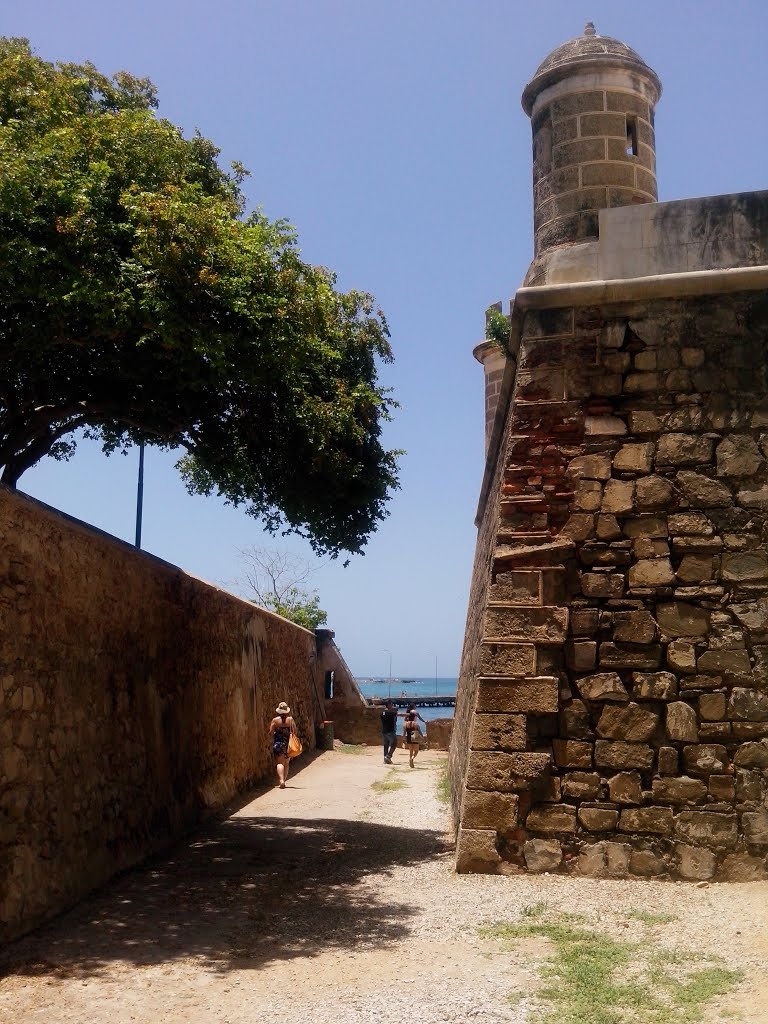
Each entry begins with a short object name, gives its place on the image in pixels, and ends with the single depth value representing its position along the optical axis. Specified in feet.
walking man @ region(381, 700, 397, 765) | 65.46
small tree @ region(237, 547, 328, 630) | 102.53
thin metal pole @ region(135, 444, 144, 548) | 41.98
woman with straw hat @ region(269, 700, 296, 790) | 48.26
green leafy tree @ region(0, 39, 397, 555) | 25.35
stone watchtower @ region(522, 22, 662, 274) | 30.25
